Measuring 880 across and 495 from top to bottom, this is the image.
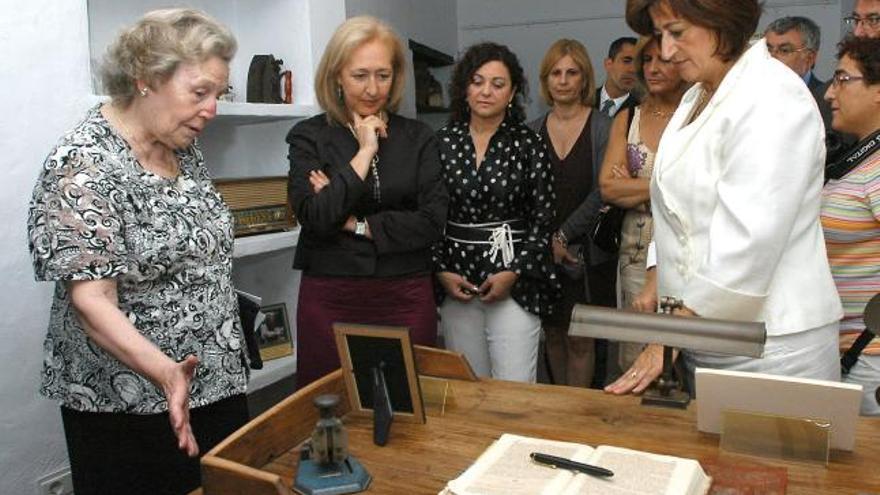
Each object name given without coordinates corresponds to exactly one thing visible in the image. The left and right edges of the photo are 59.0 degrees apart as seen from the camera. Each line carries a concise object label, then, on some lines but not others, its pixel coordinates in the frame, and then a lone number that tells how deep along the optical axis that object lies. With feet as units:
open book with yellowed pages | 3.71
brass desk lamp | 4.23
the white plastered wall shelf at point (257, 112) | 8.91
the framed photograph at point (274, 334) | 10.51
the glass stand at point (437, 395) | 4.94
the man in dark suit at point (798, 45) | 11.10
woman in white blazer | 4.68
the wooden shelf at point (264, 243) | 9.22
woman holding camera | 5.87
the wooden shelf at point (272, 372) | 9.81
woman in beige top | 8.68
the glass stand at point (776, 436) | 4.06
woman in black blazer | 7.29
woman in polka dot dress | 8.28
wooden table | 3.89
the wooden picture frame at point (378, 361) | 4.57
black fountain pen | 3.84
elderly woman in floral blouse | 4.60
